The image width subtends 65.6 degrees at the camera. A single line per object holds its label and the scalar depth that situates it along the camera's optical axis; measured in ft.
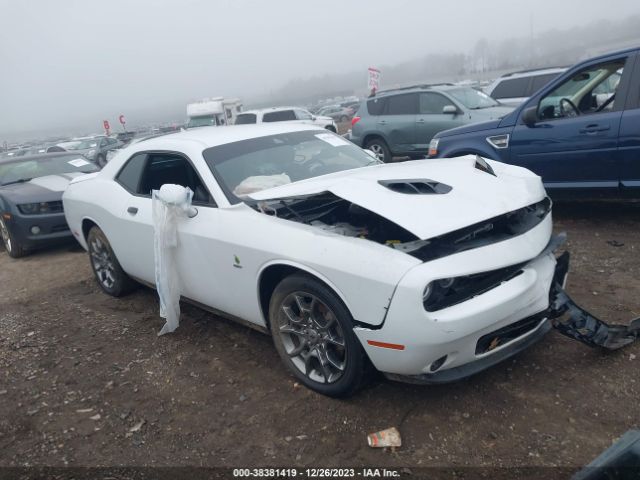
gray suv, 30.86
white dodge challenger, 8.05
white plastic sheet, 11.23
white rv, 84.94
